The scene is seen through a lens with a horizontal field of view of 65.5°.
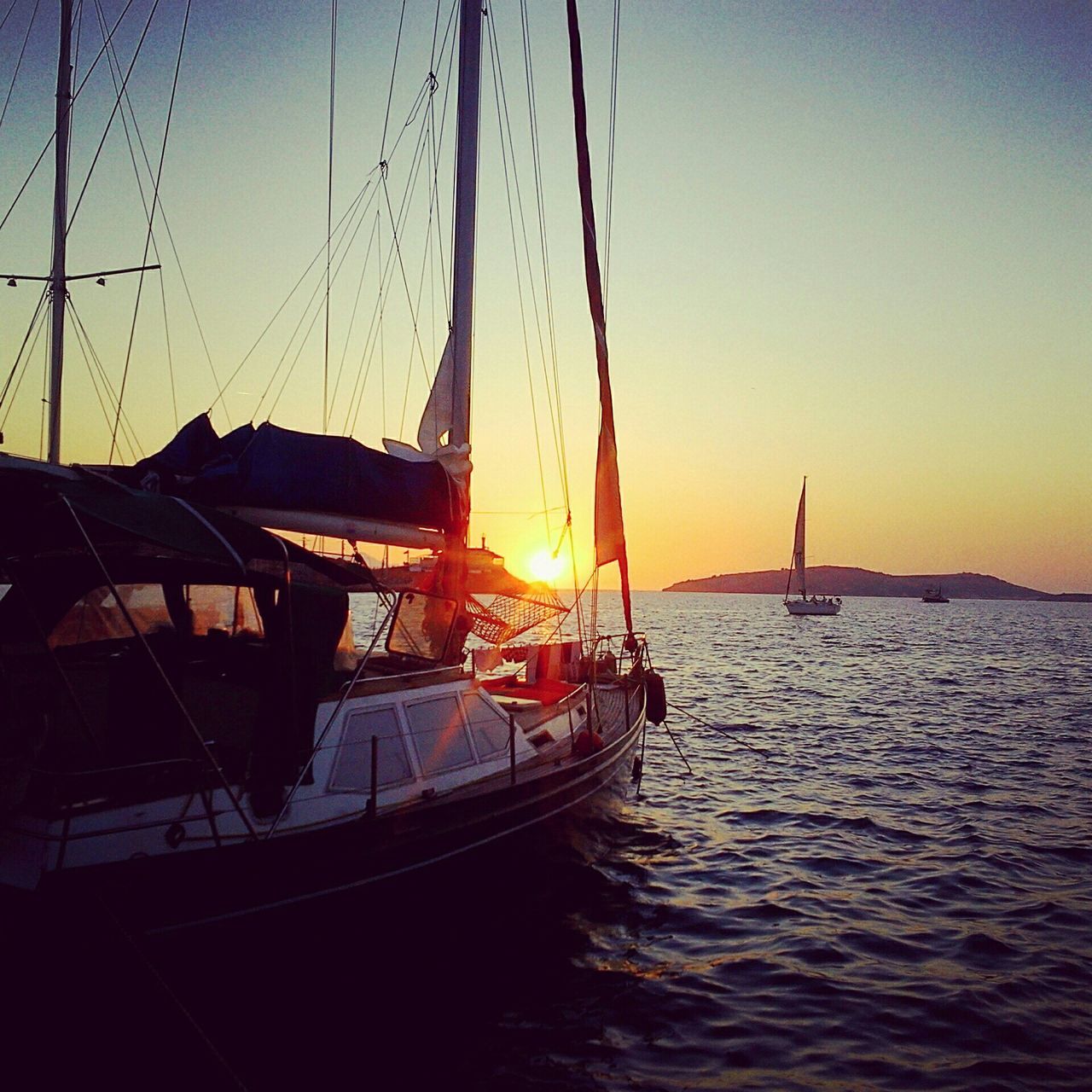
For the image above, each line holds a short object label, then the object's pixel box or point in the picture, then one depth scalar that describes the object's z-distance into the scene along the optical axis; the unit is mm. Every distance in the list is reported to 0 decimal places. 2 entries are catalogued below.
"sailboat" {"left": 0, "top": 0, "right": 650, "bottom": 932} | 6828
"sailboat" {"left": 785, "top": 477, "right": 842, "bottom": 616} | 100125
